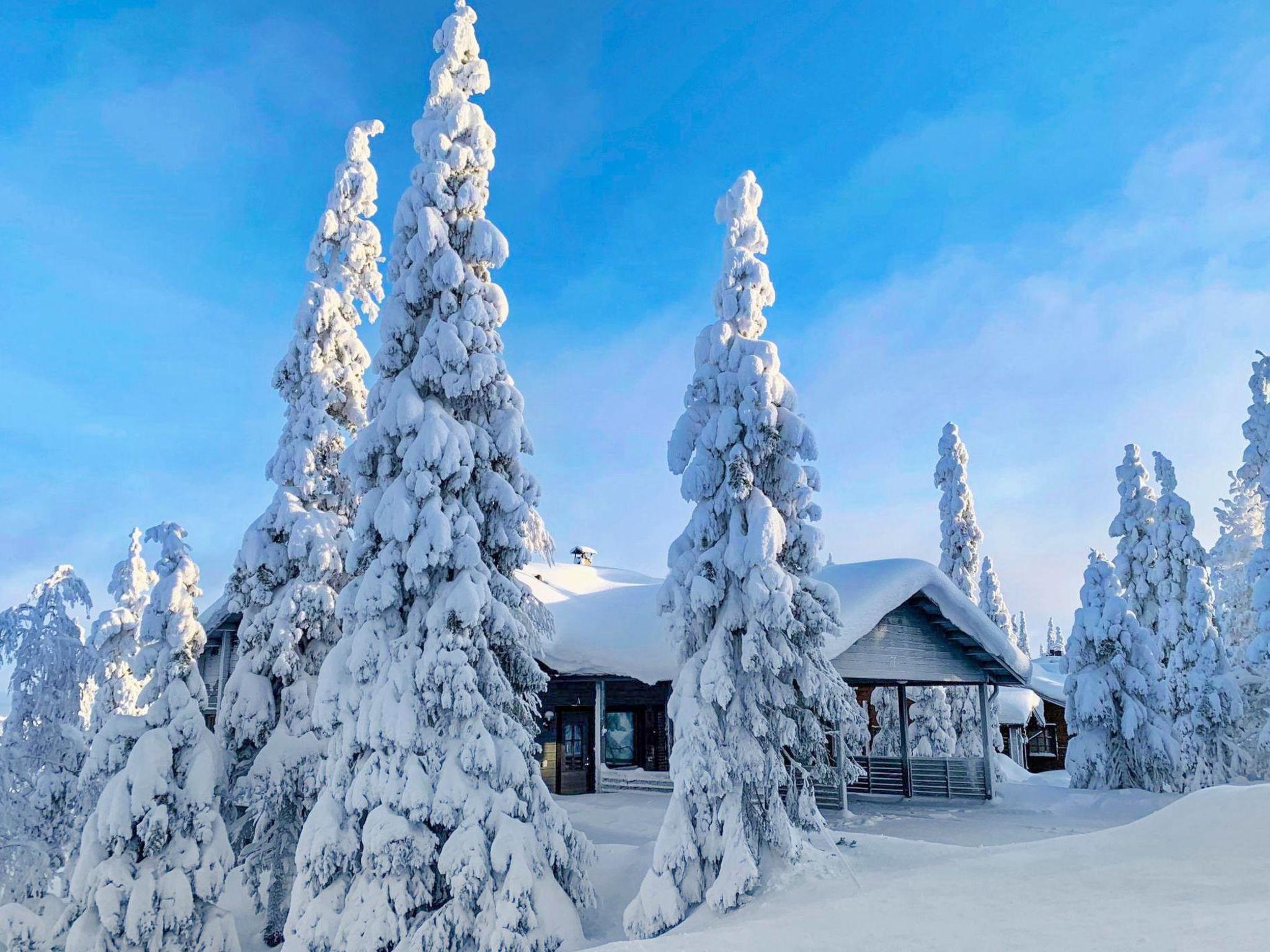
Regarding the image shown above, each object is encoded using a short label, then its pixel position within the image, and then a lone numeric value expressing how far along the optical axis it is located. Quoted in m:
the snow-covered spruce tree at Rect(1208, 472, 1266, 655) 39.94
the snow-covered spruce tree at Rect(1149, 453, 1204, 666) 30.83
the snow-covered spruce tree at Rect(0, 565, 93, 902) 16.98
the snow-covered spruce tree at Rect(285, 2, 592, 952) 12.09
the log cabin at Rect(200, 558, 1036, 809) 20.84
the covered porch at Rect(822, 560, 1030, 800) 20.23
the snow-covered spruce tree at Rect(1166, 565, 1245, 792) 28.12
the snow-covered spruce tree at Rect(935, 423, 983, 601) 36.72
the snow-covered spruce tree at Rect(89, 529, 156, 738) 30.39
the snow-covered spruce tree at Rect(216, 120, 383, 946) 15.99
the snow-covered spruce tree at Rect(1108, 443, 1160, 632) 31.77
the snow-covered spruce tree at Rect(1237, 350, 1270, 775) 26.00
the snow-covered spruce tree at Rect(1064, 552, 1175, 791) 25.62
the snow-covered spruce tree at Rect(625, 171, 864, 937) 12.97
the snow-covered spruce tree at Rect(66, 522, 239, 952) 13.81
